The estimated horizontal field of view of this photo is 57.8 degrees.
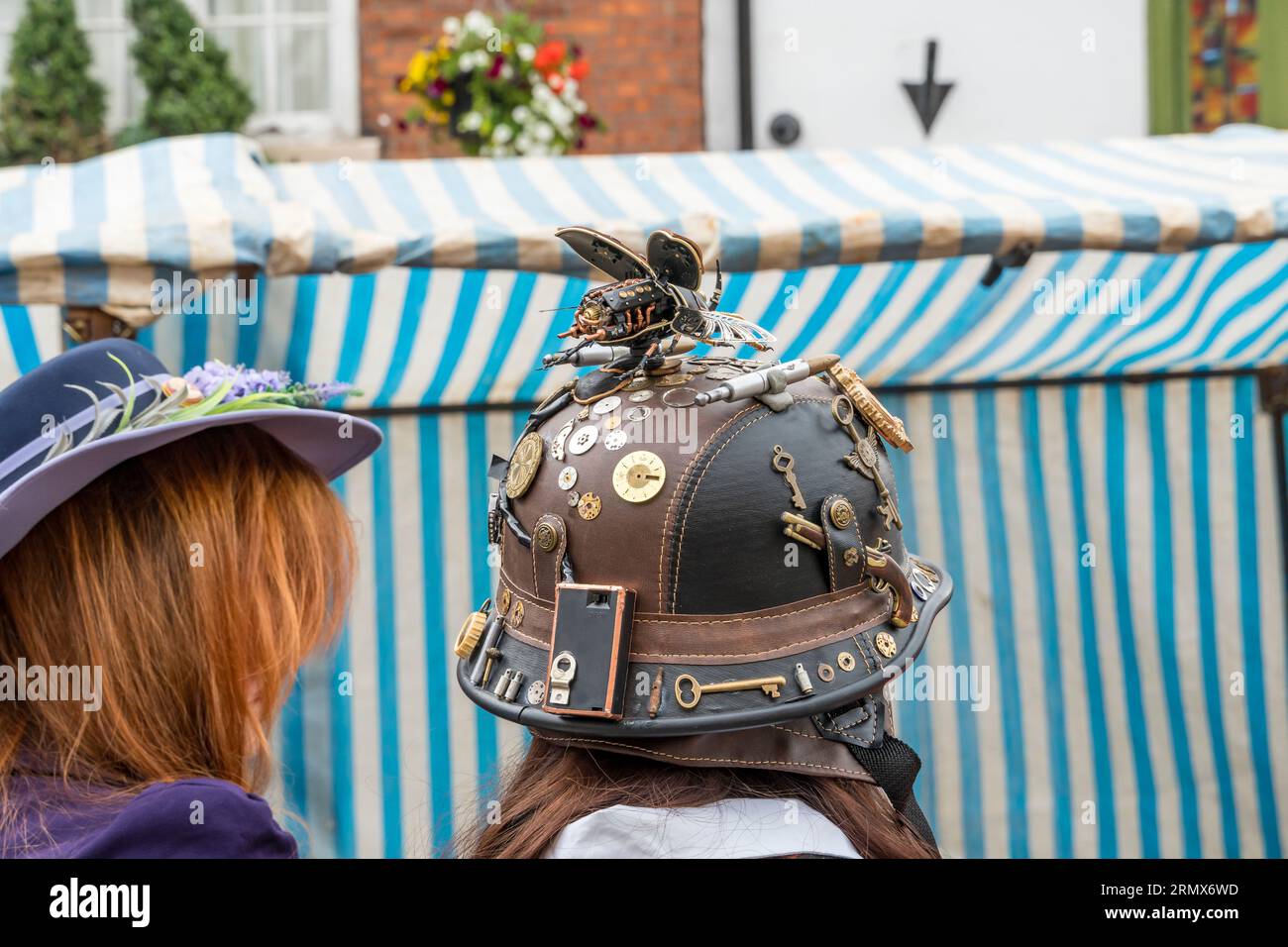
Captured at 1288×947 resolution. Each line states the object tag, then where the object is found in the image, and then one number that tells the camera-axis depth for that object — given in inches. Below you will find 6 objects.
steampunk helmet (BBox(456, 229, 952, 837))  80.2
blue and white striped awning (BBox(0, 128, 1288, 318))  133.0
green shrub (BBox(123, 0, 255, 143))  293.0
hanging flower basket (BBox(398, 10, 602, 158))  263.9
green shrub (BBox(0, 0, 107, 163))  294.8
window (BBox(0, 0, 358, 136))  304.5
